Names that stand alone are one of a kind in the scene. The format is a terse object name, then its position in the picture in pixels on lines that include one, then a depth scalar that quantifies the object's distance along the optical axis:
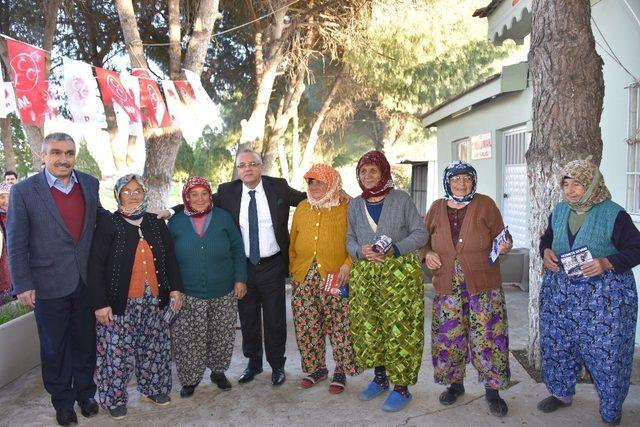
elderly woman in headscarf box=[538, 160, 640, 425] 3.09
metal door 8.14
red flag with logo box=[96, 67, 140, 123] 6.14
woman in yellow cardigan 3.77
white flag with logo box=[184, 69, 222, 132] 7.14
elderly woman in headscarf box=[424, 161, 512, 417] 3.34
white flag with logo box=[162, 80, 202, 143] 6.88
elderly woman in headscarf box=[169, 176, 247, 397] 3.75
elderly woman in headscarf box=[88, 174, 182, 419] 3.44
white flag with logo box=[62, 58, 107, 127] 6.02
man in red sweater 3.29
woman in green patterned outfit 3.50
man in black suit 4.00
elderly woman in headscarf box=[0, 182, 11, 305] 4.78
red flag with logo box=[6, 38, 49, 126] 6.00
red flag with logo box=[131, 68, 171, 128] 6.55
